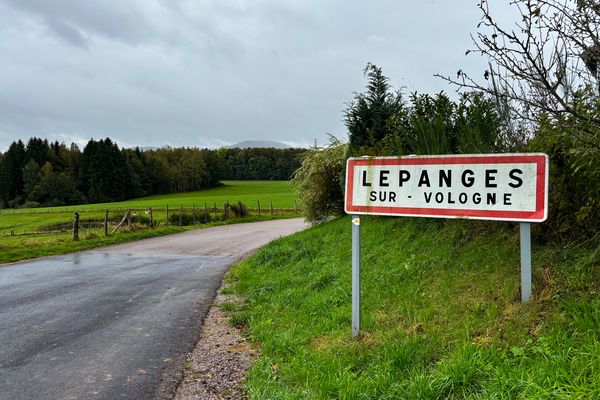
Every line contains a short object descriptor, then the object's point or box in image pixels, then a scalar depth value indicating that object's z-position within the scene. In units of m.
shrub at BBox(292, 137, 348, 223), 15.09
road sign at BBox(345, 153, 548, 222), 3.70
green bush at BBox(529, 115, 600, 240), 4.16
